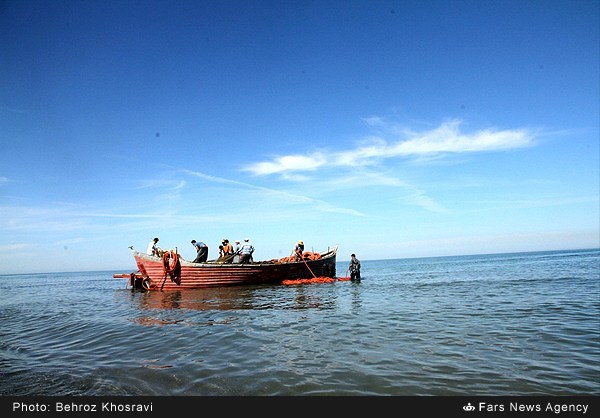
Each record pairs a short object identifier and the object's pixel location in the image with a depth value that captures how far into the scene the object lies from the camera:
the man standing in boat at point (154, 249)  21.31
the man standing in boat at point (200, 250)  21.44
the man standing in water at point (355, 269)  26.62
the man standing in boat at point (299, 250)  26.20
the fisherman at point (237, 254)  22.70
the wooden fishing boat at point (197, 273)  20.30
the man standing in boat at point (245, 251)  22.52
